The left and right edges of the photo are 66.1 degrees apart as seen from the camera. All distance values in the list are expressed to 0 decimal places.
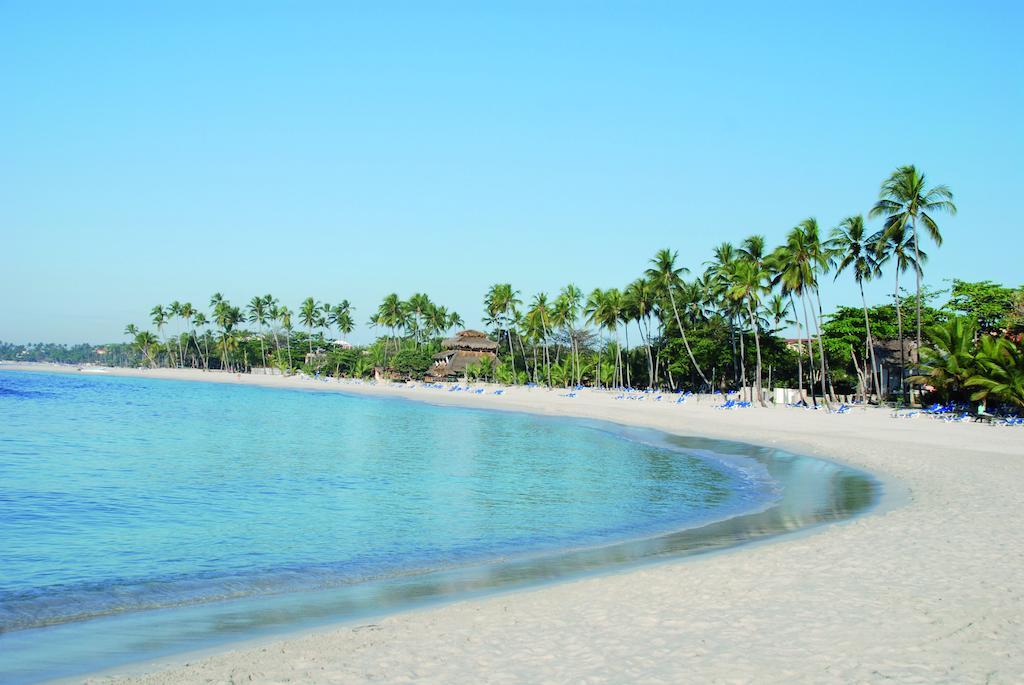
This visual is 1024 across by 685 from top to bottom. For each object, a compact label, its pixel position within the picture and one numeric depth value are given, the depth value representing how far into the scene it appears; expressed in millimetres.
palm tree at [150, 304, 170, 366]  140125
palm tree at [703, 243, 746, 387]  52791
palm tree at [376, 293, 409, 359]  97250
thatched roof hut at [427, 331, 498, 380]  87125
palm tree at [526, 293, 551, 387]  76188
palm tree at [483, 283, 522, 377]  80688
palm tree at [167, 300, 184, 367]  132250
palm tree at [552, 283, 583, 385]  74188
